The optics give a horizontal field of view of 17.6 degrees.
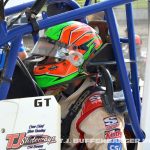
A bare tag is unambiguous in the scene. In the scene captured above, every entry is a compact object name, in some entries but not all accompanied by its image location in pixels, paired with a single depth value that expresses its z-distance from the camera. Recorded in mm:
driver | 1944
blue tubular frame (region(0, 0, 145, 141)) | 1662
